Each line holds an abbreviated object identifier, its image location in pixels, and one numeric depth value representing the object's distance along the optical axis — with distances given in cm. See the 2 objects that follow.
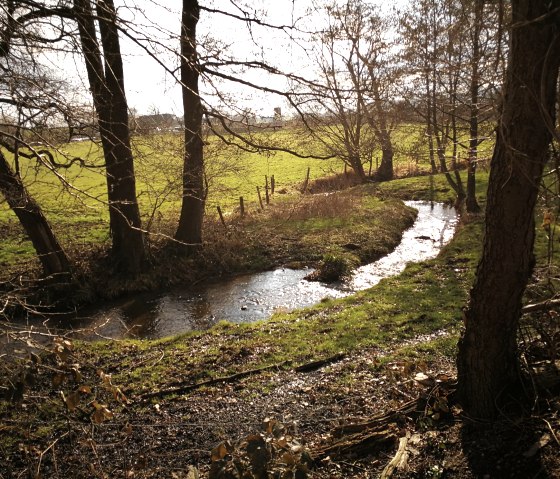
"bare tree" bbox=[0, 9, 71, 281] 472
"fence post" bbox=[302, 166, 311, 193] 2757
